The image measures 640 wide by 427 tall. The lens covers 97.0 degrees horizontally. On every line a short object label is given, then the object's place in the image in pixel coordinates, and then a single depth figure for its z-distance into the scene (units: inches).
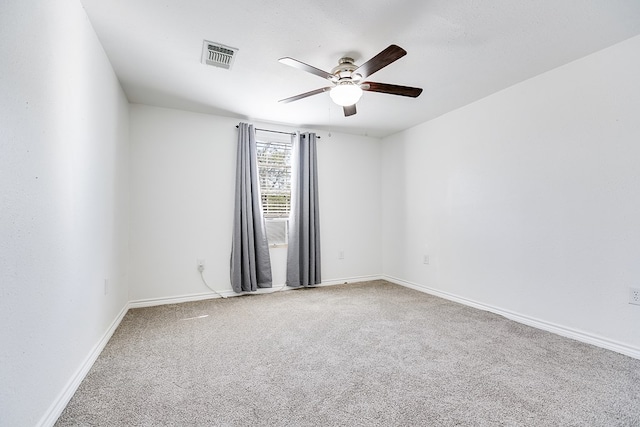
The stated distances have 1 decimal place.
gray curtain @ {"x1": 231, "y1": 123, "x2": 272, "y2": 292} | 136.8
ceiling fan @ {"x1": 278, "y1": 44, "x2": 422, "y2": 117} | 83.5
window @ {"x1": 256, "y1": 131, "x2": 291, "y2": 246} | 151.9
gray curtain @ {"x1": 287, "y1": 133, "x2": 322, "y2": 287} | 151.2
